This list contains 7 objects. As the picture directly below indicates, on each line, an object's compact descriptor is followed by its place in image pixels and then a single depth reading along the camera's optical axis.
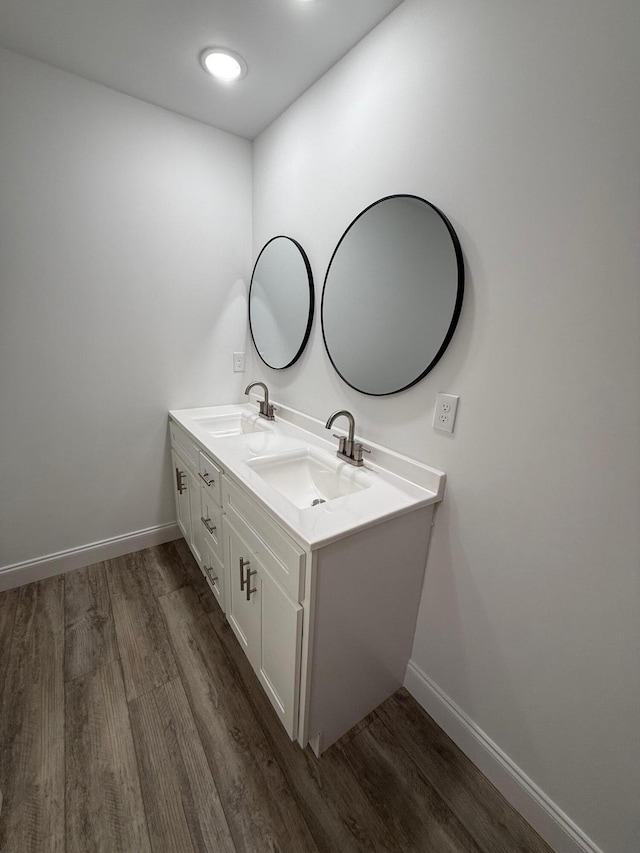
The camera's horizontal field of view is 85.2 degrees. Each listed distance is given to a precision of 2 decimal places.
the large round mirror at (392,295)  1.12
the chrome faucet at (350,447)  1.38
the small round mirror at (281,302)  1.76
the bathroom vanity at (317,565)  1.00
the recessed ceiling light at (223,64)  1.39
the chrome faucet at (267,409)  2.01
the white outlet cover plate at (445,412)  1.15
